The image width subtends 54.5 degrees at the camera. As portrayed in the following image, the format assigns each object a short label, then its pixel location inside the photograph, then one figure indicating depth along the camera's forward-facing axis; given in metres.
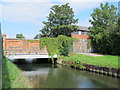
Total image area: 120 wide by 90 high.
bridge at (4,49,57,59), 15.96
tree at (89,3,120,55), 19.42
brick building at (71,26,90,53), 22.42
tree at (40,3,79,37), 26.50
